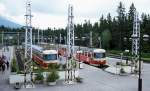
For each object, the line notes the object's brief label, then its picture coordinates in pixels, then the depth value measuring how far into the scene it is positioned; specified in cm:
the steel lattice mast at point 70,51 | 1590
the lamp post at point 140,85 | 1289
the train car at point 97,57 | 2415
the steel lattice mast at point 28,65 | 1486
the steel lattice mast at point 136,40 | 1832
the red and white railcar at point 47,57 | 2217
